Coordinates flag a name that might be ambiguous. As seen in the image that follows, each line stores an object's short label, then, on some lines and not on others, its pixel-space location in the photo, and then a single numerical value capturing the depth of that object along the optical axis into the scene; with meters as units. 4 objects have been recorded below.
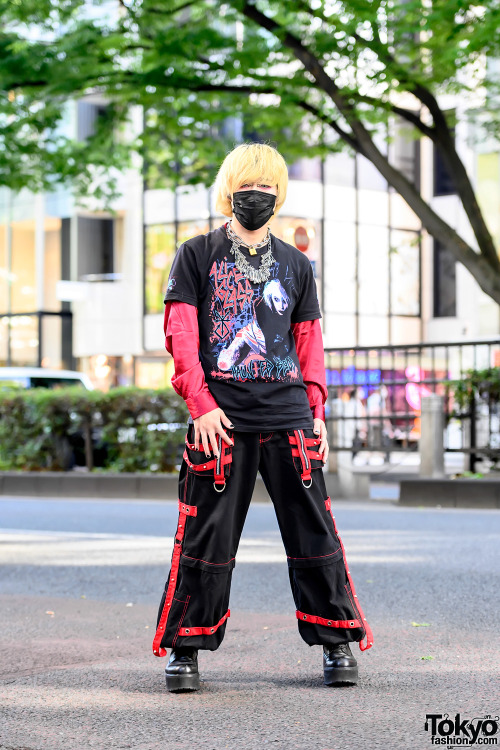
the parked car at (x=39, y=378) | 20.11
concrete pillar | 13.24
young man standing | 4.11
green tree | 14.02
